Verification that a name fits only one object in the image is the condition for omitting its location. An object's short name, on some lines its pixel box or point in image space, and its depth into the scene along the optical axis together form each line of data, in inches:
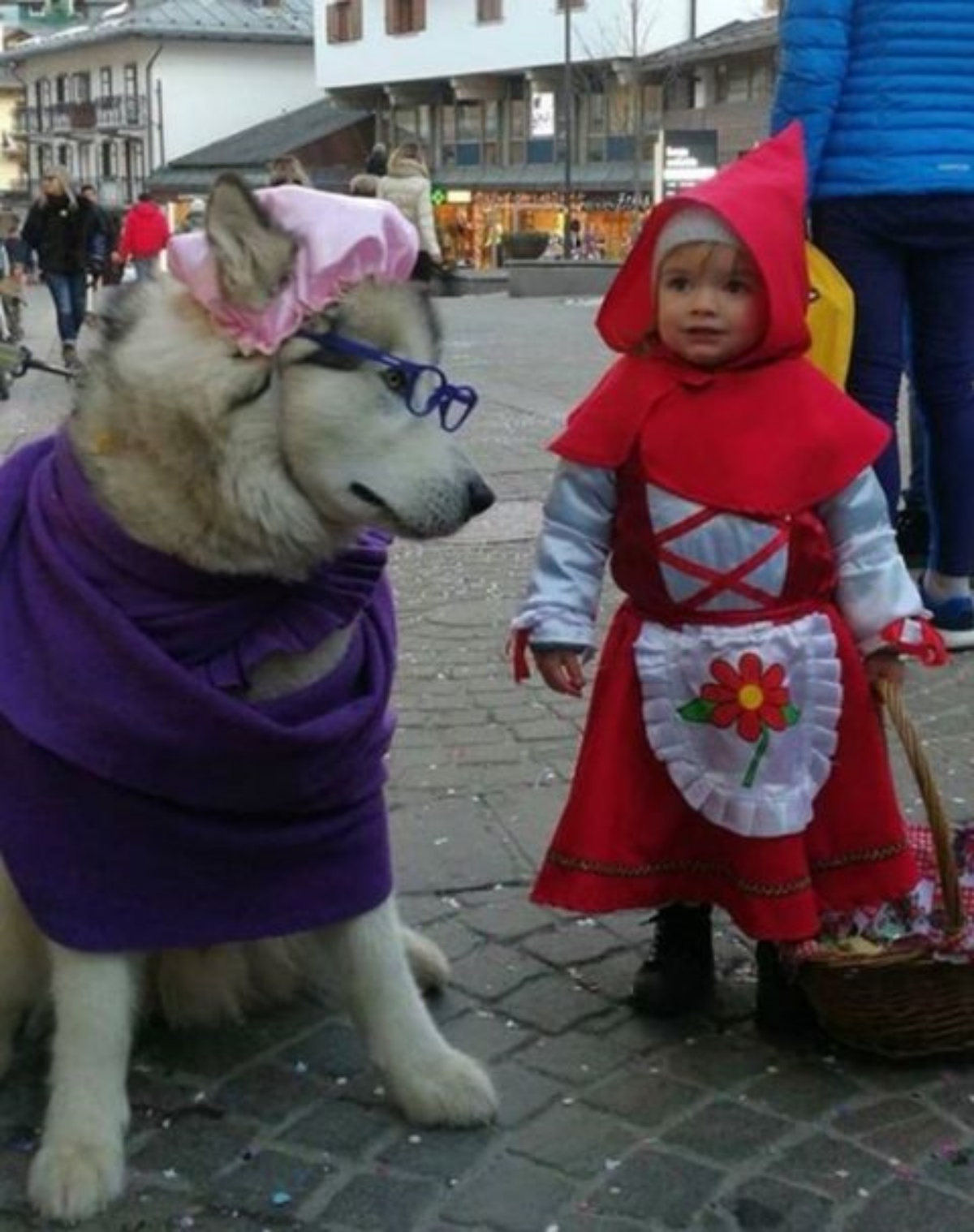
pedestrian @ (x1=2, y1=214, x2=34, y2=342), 704.4
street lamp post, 1550.2
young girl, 111.0
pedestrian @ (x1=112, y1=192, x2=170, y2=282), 850.1
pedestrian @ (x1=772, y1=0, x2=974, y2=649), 194.7
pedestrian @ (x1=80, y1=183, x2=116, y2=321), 705.0
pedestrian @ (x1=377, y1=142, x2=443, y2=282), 694.5
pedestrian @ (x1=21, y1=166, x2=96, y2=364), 696.4
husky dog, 94.3
